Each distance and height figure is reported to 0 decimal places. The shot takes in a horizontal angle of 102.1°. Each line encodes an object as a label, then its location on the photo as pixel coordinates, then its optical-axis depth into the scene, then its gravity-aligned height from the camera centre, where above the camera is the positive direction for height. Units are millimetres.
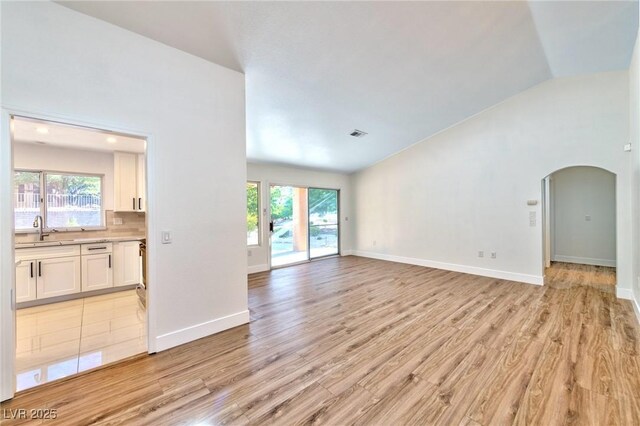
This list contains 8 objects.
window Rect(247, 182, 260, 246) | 6160 +13
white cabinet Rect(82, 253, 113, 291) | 4108 -913
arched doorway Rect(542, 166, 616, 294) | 5922 -322
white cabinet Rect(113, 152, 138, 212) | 4730 +624
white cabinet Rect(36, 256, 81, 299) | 3744 -911
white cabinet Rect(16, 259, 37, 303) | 3611 -907
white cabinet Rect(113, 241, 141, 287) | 4406 -831
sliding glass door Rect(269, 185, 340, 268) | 6680 -302
